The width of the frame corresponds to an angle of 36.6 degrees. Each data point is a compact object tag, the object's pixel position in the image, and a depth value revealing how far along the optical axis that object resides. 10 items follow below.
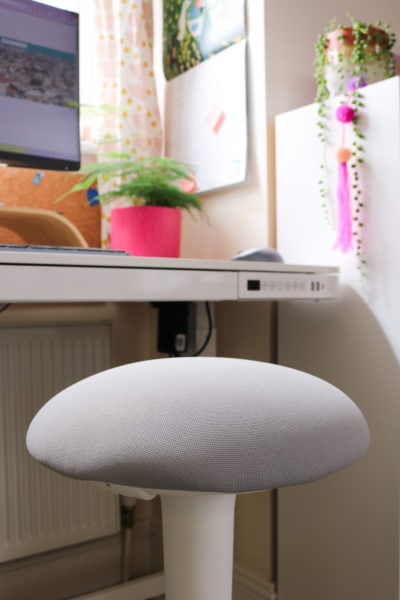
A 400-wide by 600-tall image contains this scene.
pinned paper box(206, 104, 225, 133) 1.62
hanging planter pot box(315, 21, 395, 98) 1.34
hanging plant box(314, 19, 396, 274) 1.29
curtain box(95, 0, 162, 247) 1.70
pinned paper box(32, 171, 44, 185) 1.64
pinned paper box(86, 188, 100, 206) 1.72
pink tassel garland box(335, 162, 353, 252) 1.30
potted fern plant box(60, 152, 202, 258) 1.42
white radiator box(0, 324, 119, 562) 1.46
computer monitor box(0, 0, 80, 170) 1.30
